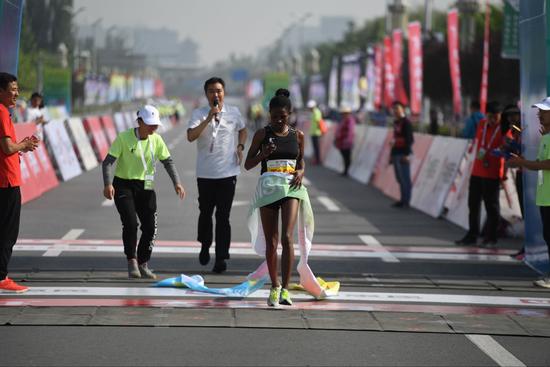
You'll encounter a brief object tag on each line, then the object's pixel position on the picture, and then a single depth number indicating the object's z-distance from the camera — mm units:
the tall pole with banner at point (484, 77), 34844
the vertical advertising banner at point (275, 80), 87750
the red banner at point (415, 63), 40719
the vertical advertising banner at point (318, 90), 108294
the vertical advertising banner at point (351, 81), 70812
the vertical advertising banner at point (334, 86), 78312
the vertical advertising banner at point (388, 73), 48794
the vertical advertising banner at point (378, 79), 57219
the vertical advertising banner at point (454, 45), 37438
